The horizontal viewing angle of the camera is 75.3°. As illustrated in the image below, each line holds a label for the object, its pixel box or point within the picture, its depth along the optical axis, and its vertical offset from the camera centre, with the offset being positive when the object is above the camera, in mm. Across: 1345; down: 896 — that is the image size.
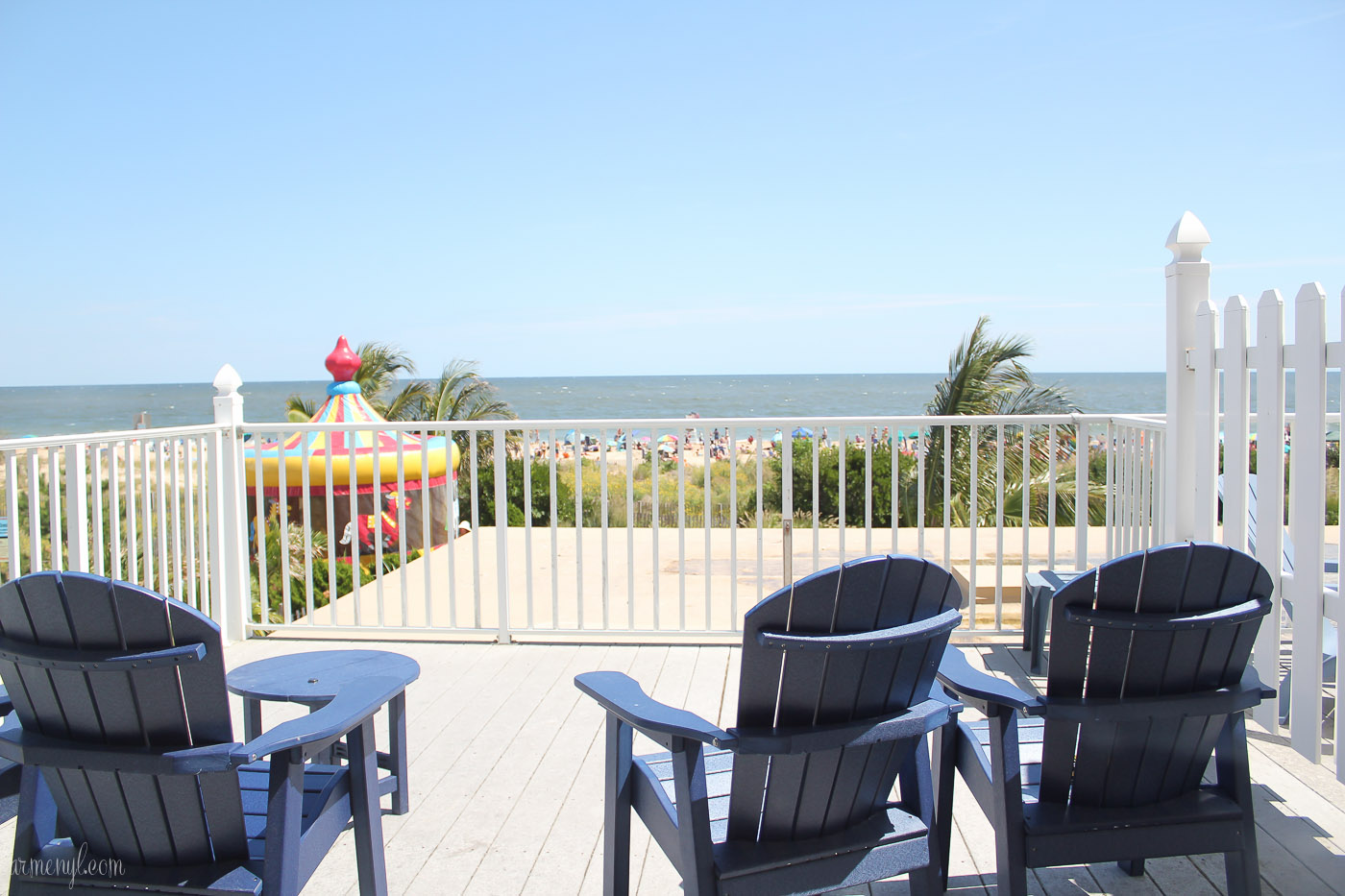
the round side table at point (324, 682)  2061 -650
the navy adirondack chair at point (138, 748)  1357 -526
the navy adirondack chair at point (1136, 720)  1521 -577
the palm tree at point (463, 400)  16203 +297
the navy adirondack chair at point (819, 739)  1401 -542
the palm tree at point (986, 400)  10695 +83
